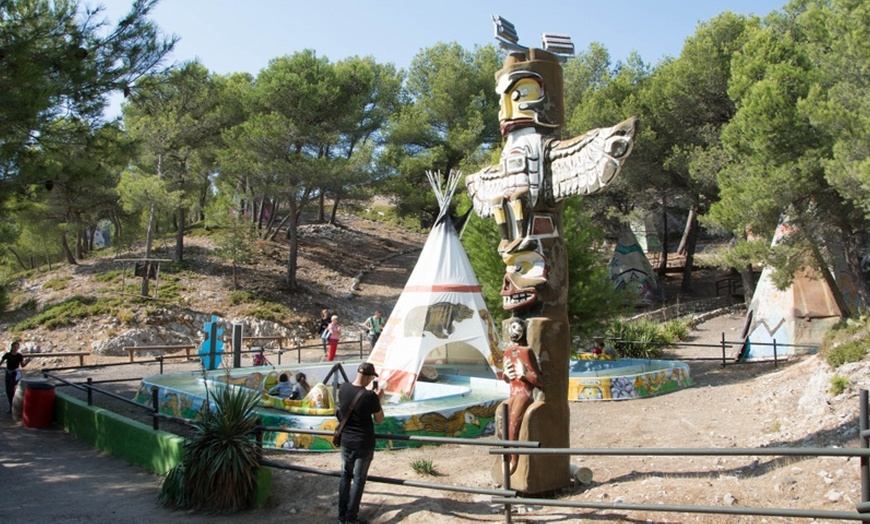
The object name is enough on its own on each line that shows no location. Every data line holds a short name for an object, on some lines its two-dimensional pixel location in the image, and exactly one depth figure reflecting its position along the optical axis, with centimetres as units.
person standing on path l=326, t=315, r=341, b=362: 1683
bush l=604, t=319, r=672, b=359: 1867
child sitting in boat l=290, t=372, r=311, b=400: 1094
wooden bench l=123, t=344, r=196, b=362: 1831
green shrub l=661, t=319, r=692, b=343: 2145
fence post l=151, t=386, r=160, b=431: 824
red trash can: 1114
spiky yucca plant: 682
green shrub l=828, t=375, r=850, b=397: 888
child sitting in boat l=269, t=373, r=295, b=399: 1123
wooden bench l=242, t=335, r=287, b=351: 2072
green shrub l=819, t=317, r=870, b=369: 1020
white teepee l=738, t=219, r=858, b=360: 1808
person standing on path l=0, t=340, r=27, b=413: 1198
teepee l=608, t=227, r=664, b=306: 2980
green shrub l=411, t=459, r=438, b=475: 768
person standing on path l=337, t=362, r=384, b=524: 606
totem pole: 647
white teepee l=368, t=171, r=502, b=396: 1286
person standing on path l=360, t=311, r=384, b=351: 1673
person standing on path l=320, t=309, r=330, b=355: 1804
